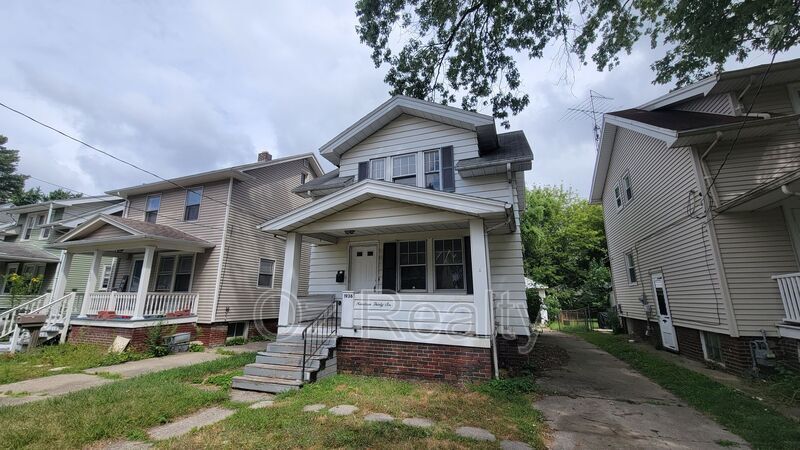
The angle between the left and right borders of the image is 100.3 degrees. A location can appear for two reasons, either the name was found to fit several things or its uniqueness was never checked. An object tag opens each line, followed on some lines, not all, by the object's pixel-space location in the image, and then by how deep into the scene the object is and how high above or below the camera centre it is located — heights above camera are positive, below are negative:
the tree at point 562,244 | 24.77 +4.54
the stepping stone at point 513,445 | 3.78 -1.57
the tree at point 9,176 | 38.47 +14.66
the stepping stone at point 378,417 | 4.48 -1.49
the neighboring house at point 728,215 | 6.88 +2.04
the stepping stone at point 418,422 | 4.29 -1.50
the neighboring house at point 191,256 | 10.89 +1.86
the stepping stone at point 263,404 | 5.14 -1.52
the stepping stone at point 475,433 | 3.99 -1.53
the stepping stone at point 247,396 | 5.61 -1.54
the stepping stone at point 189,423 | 4.21 -1.58
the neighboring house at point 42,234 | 17.39 +4.07
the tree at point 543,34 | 6.84 +7.04
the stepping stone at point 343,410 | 4.71 -1.48
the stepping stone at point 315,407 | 4.90 -1.49
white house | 6.34 +1.28
